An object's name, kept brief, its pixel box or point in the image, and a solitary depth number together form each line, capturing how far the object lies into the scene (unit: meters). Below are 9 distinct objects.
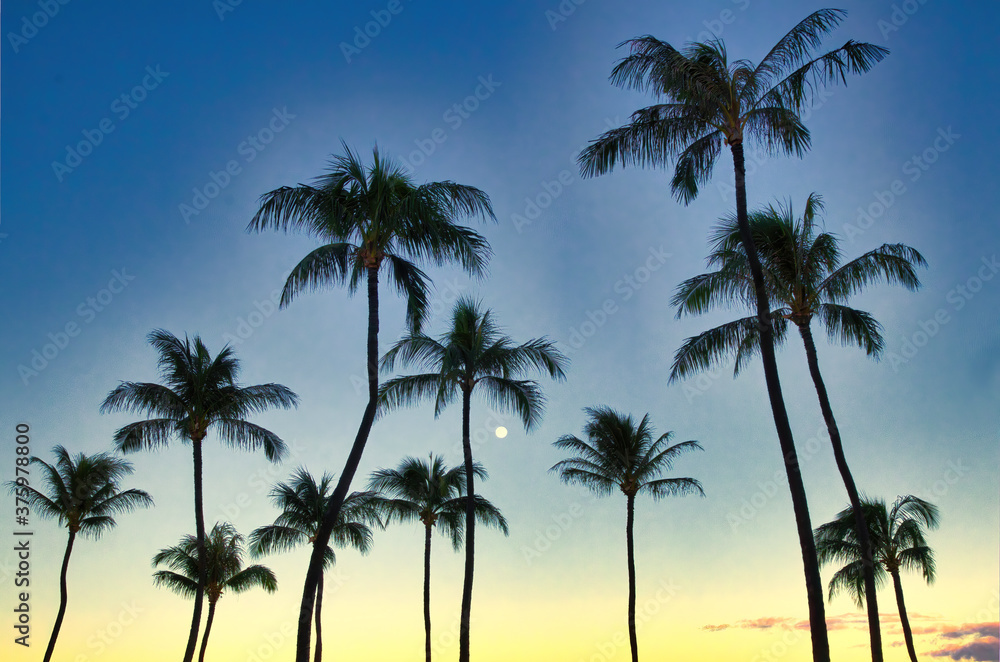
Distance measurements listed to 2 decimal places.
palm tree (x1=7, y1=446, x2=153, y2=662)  30.64
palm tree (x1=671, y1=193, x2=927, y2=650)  17.39
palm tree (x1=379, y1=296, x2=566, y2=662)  23.38
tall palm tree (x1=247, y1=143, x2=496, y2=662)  17.16
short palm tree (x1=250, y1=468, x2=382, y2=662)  33.59
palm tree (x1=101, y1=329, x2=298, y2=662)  24.84
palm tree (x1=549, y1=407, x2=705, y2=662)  30.13
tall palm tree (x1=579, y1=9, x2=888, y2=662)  14.92
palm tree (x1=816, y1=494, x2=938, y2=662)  28.52
